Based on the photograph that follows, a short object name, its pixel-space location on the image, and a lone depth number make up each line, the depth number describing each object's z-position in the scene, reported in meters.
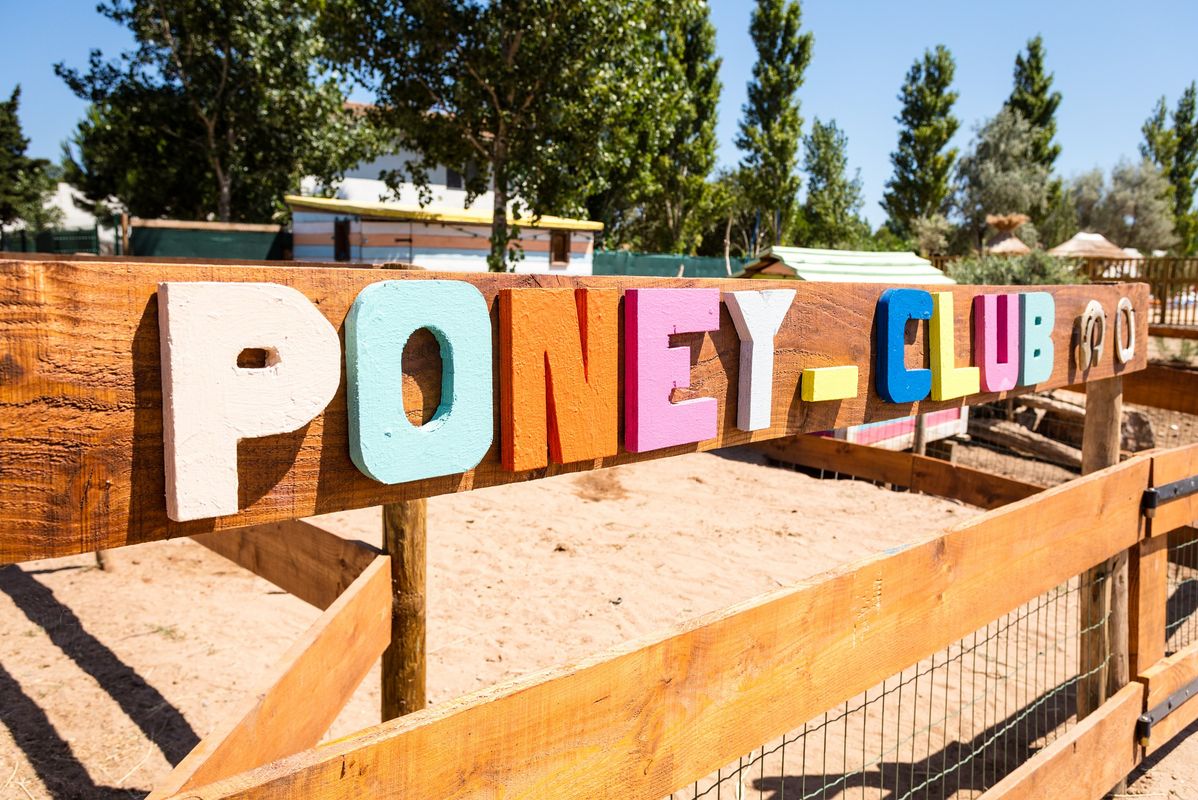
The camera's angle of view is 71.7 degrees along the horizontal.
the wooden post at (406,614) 2.56
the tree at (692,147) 28.95
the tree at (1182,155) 46.38
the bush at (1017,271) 14.20
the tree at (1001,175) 37.31
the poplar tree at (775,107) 31.00
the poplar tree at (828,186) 36.12
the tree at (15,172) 31.53
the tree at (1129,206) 42.19
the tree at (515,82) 14.38
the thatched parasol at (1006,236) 23.30
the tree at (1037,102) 38.56
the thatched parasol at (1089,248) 24.59
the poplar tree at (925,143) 35.09
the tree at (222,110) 20.59
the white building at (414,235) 19.50
